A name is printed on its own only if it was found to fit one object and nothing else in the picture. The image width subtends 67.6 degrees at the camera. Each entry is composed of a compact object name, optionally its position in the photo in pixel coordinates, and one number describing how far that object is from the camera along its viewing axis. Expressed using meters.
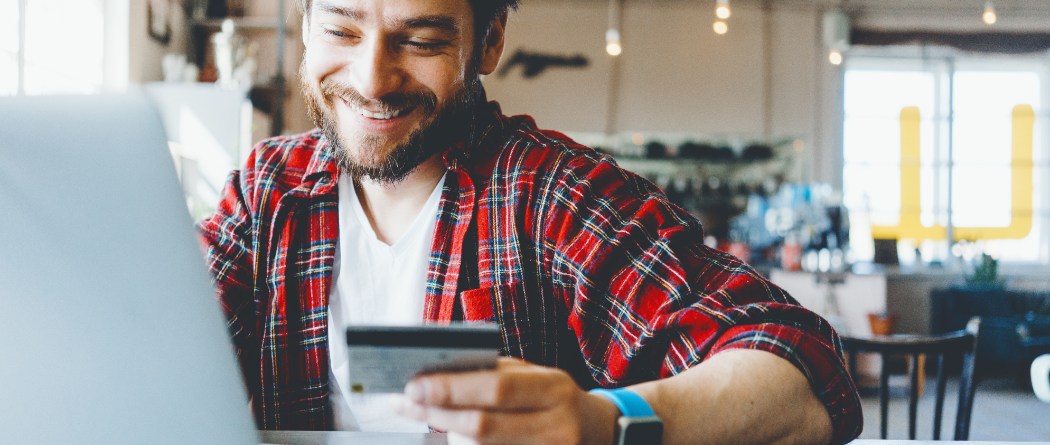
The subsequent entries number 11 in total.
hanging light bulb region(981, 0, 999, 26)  5.57
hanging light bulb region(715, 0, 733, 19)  5.29
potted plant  6.45
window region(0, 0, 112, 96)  3.36
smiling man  0.95
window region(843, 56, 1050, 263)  7.07
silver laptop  0.46
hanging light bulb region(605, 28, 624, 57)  5.56
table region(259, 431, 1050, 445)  0.85
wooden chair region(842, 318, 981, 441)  1.85
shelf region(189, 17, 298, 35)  5.48
